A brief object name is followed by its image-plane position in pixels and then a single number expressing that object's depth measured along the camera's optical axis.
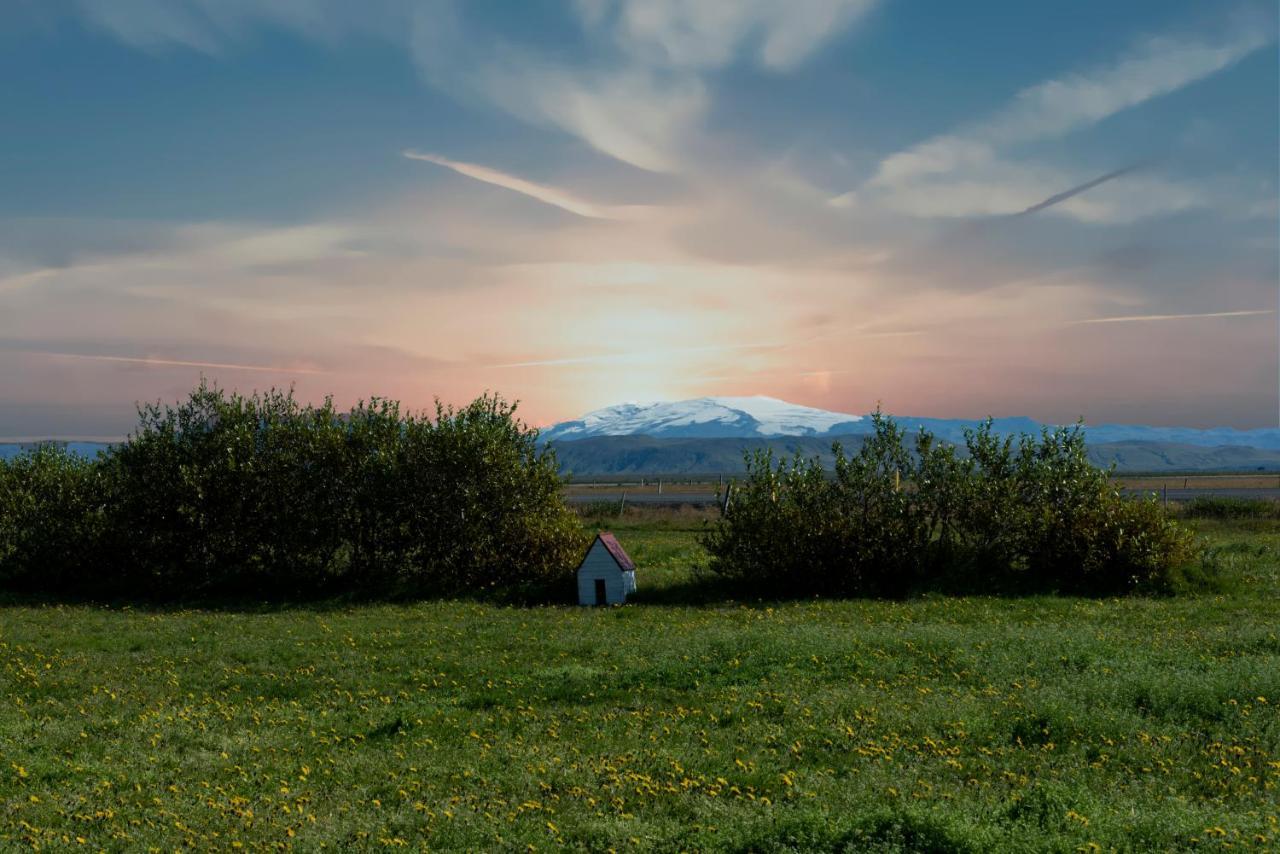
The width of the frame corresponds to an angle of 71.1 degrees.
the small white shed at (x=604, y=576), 34.41
